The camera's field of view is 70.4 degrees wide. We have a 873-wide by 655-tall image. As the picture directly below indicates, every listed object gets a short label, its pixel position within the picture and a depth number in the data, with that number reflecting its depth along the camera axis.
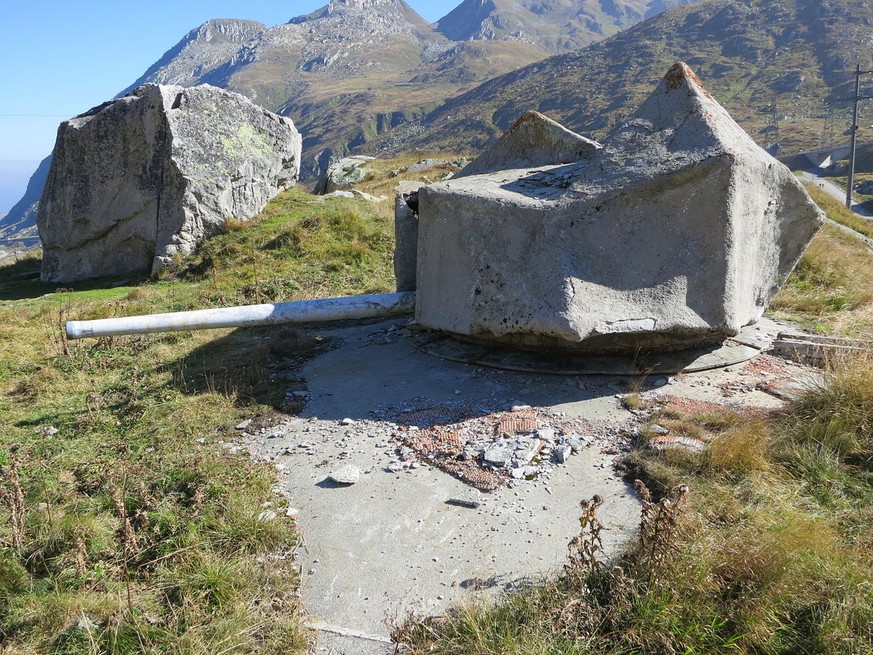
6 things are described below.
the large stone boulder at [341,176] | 20.98
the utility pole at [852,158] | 31.09
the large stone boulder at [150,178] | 12.41
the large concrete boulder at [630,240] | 5.34
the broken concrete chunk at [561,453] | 4.63
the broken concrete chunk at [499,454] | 4.58
